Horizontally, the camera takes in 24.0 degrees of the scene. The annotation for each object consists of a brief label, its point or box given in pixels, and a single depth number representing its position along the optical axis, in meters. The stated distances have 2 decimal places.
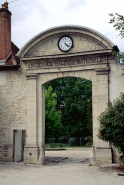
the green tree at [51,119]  30.59
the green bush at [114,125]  10.86
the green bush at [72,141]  34.28
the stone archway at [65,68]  13.07
